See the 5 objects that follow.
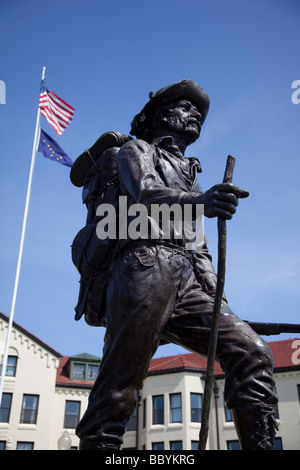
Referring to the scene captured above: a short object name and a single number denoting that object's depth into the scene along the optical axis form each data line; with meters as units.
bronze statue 3.27
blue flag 21.31
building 30.11
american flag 20.20
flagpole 21.55
